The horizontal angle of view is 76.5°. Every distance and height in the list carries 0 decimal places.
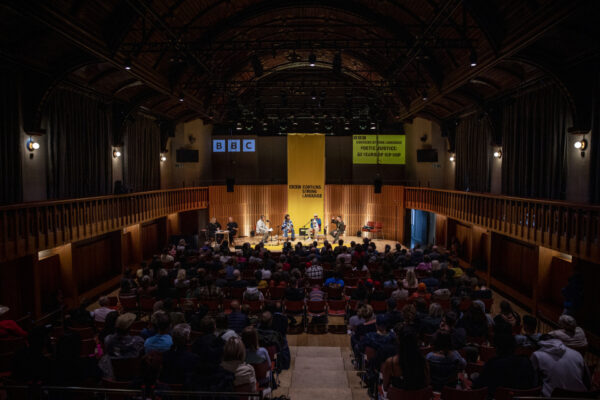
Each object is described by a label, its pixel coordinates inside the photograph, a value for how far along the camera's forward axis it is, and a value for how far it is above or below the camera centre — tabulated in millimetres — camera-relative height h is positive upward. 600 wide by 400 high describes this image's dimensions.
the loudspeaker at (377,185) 18062 -233
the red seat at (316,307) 7885 -2634
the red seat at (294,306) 7949 -2648
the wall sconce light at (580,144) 8664 +822
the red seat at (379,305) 7777 -2556
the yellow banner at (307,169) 19469 +576
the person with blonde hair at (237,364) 3969 -1933
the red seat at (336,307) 7945 -2665
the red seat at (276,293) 8373 -2482
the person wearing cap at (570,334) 5059 -2081
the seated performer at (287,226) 18797 -2270
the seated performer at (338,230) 18359 -2411
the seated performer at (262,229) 18344 -2367
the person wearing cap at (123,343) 4618 -1993
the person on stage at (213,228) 17734 -2244
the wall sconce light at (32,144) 9180 +881
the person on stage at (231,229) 18094 -2331
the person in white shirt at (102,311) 6711 -2338
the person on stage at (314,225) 19188 -2274
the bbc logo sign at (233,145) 22062 +2052
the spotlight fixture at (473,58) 9384 +3027
